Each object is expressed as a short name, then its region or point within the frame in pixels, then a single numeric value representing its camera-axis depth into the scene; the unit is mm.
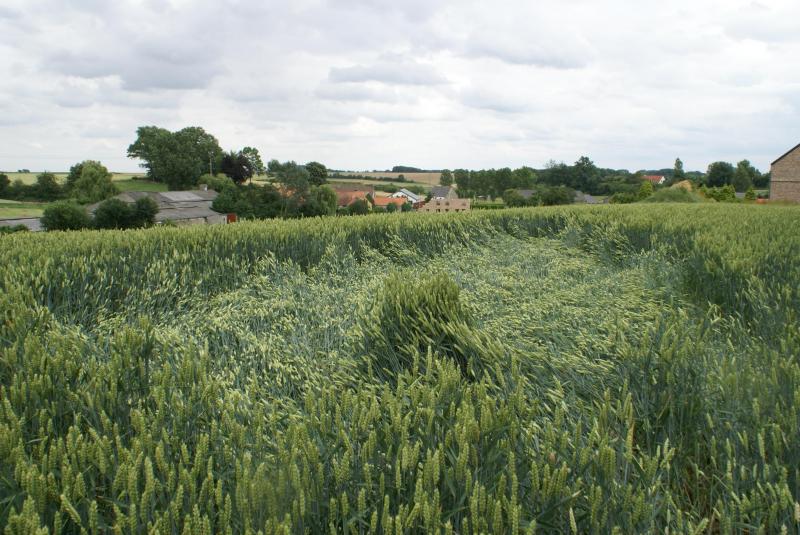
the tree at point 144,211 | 57438
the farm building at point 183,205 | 66162
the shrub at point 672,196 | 42028
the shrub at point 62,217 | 52594
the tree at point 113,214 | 55562
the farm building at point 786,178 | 43281
